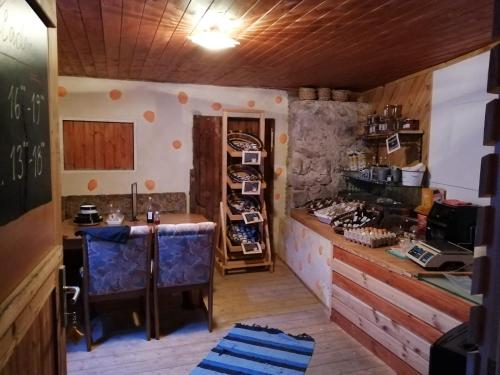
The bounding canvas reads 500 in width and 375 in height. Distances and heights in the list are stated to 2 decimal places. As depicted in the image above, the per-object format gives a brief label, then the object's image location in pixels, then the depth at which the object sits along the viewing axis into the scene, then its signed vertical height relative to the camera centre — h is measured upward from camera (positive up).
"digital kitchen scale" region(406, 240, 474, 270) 2.25 -0.63
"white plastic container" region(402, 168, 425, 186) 3.38 -0.20
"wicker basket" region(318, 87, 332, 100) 4.44 +0.75
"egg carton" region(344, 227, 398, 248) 2.82 -0.65
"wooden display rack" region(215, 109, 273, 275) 4.12 -0.89
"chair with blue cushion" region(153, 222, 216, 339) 2.66 -0.79
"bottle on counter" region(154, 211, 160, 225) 3.52 -0.66
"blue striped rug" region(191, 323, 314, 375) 2.41 -1.42
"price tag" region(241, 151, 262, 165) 4.09 -0.04
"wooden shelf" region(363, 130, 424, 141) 3.53 +0.23
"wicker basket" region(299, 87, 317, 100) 4.40 +0.74
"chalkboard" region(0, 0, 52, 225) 0.83 +0.10
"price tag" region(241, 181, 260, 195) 4.12 -0.40
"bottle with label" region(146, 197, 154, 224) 3.54 -0.65
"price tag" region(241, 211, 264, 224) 4.11 -0.73
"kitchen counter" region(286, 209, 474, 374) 2.06 -0.96
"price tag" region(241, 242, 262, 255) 4.10 -1.08
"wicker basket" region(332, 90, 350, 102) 4.47 +0.73
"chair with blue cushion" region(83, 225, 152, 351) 2.51 -0.83
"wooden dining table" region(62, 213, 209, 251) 2.87 -0.69
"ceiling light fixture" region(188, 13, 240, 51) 2.26 +0.78
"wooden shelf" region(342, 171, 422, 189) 3.50 -0.27
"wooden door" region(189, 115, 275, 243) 4.31 -0.10
